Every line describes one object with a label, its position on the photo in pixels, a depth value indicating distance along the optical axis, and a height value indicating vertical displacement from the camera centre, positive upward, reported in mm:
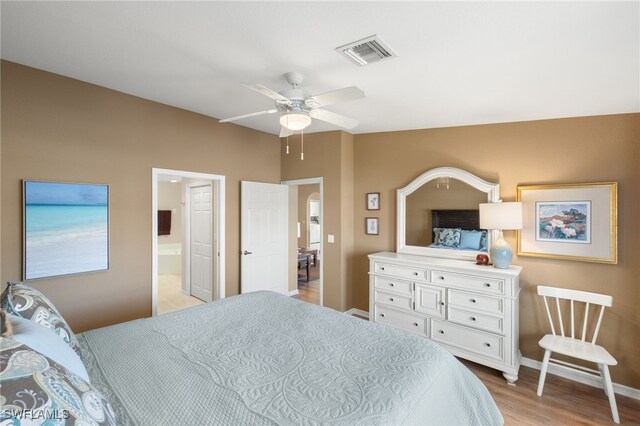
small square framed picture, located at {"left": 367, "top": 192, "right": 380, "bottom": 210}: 4027 +174
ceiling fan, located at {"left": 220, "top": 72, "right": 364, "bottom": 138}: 2029 +811
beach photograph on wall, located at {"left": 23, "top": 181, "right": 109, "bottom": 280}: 2381 -126
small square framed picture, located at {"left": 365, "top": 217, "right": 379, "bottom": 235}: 4043 -160
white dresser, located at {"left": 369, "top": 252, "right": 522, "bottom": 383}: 2697 -921
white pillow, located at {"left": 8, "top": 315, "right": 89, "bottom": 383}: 967 -453
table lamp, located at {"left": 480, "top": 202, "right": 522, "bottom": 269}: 2803 -81
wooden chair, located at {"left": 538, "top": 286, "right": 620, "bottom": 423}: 2285 -1116
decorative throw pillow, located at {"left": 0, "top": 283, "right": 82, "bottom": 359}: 1265 -419
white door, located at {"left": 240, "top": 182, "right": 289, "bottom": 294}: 4043 -335
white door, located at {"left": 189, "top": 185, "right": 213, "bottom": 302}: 4445 -421
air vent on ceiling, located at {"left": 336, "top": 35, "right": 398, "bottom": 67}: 1815 +1056
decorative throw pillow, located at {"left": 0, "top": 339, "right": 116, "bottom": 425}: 684 -456
